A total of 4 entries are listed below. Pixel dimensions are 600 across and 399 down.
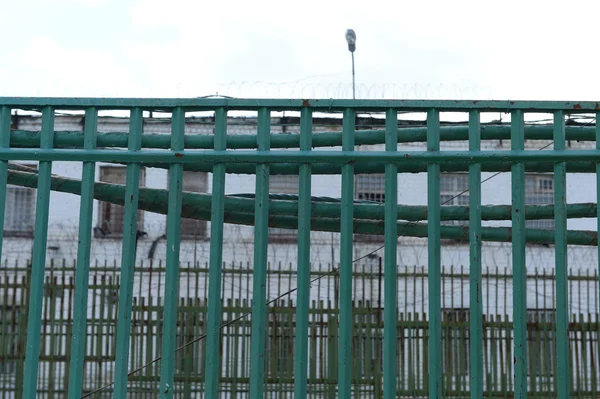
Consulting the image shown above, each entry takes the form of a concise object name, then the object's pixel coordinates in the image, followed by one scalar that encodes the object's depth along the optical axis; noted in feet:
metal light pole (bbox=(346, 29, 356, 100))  47.41
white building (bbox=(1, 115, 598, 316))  44.73
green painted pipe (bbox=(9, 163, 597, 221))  8.84
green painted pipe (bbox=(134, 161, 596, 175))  8.02
